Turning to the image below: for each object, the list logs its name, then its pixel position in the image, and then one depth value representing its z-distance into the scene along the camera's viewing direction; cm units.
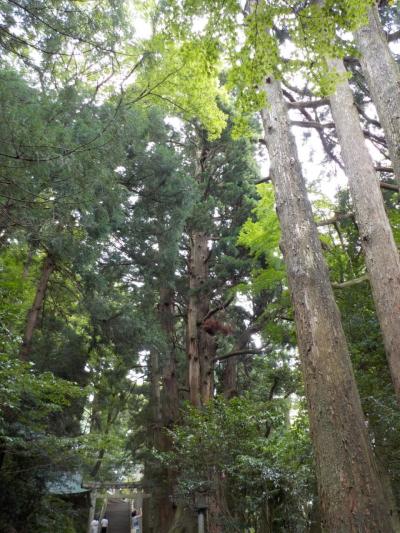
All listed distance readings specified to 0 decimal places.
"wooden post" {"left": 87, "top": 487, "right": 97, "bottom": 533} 1440
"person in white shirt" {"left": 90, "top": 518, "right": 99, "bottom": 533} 1456
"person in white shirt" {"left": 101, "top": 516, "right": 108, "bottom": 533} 1530
